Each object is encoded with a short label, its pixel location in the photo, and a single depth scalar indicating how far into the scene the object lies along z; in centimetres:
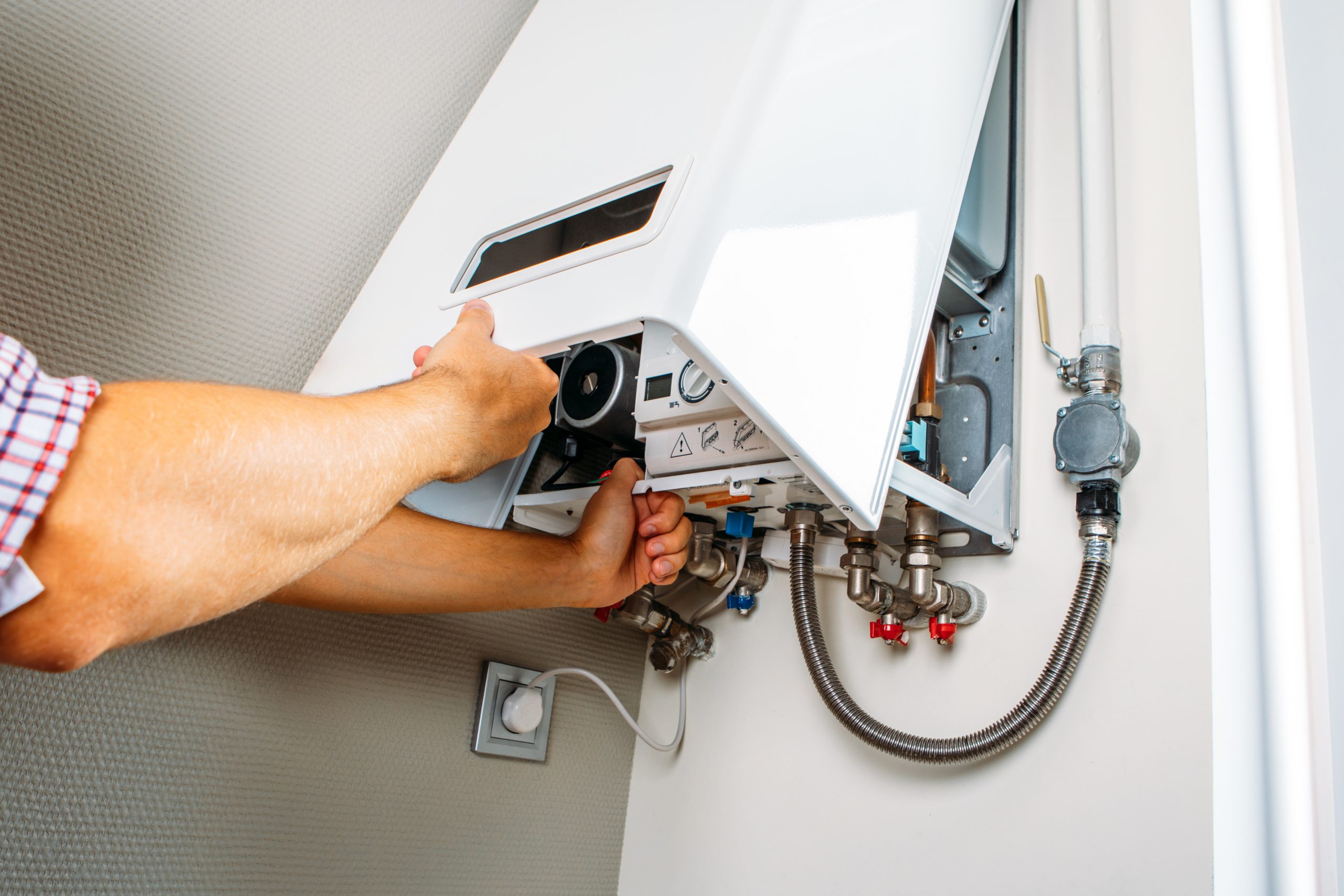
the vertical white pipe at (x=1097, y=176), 89
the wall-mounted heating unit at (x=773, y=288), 63
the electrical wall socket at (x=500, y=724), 107
